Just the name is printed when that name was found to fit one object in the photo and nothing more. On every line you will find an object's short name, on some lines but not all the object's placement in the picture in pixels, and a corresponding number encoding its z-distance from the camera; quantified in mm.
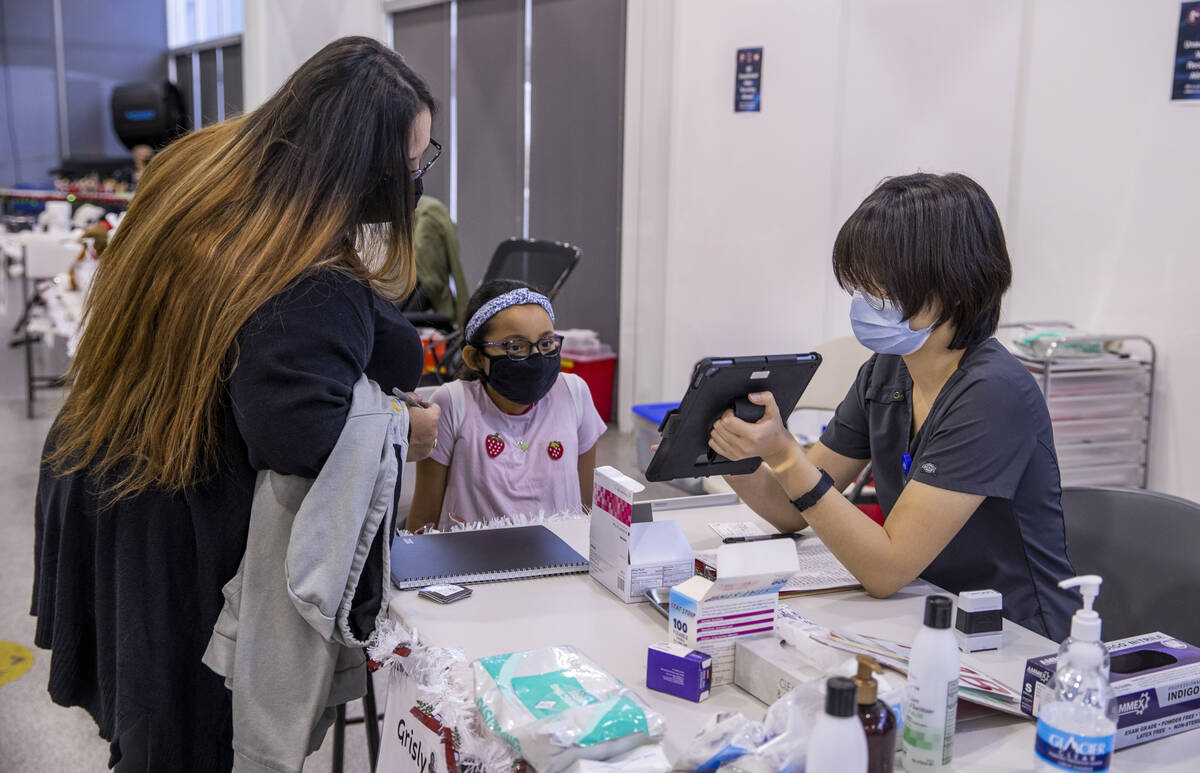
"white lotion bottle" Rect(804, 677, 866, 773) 890
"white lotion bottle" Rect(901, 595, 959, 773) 1051
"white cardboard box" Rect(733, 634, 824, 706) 1212
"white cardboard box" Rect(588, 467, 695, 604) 1569
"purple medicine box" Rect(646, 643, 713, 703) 1251
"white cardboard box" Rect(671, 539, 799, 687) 1299
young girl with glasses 2273
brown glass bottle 969
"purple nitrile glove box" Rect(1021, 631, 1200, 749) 1160
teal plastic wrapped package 1054
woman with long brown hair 1349
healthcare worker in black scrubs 1588
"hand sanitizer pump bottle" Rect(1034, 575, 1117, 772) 976
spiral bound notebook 1659
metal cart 3475
